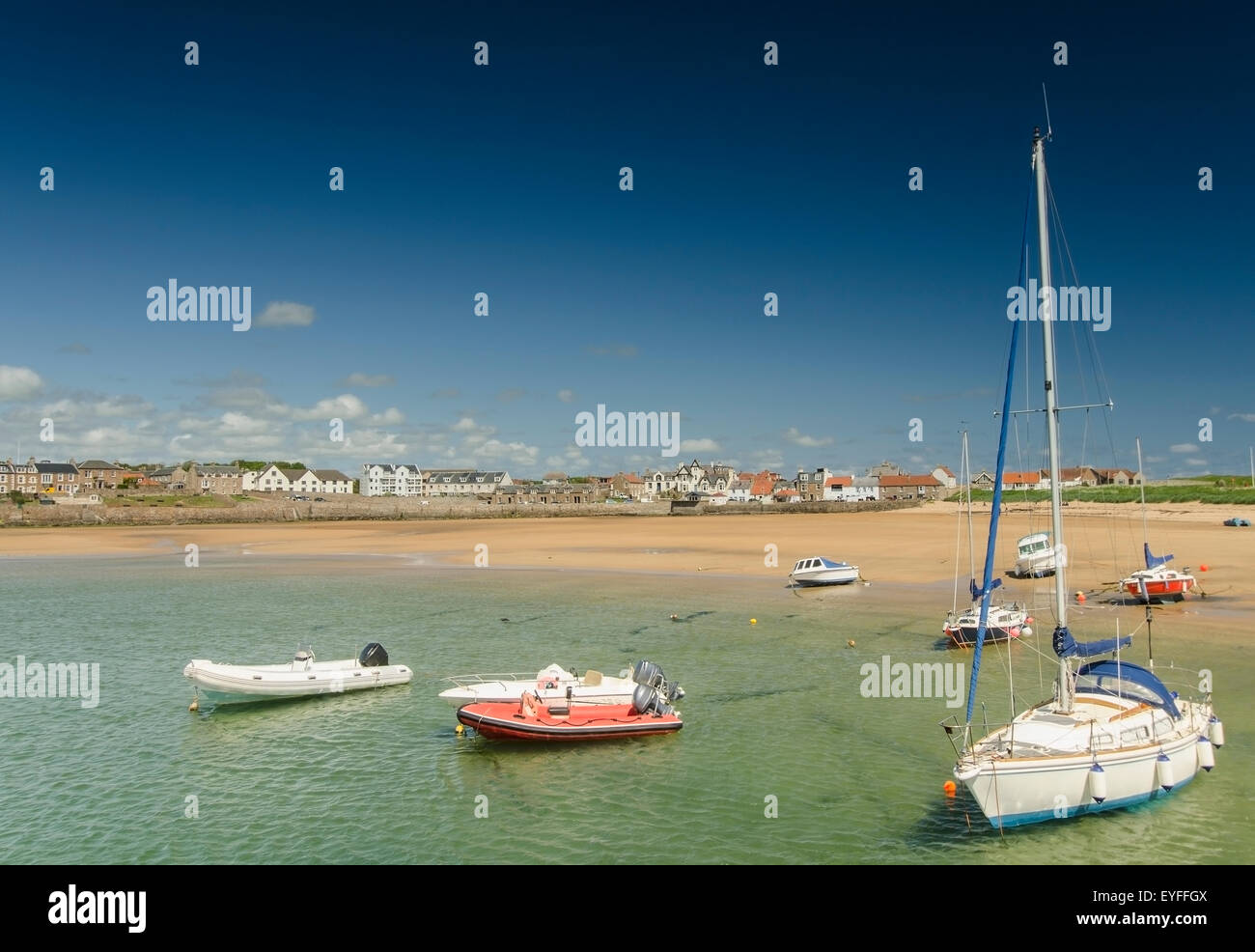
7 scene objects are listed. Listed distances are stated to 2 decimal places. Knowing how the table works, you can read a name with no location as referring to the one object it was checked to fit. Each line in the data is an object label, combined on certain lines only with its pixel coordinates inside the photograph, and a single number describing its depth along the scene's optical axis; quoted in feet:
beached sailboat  118.52
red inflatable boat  70.49
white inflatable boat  82.99
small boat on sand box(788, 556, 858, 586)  153.69
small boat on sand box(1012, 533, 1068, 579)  146.72
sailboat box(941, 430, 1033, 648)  99.43
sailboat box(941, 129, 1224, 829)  49.34
